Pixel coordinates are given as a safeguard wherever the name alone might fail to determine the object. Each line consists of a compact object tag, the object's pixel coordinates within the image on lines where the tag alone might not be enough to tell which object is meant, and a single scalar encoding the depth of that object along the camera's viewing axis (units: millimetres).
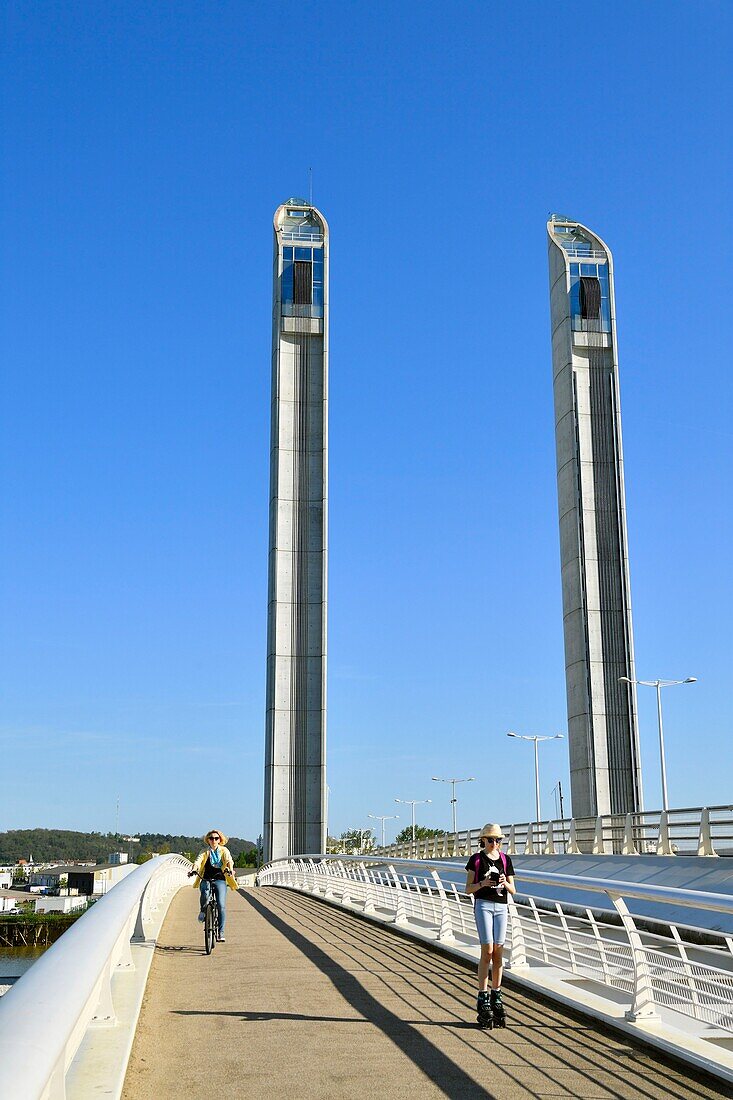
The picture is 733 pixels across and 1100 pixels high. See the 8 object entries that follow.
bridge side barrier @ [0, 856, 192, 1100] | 2809
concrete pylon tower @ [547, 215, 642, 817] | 60031
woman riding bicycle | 16359
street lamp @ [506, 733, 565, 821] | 68244
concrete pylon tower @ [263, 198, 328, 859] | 66500
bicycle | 15422
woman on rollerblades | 9594
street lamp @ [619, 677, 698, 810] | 48531
